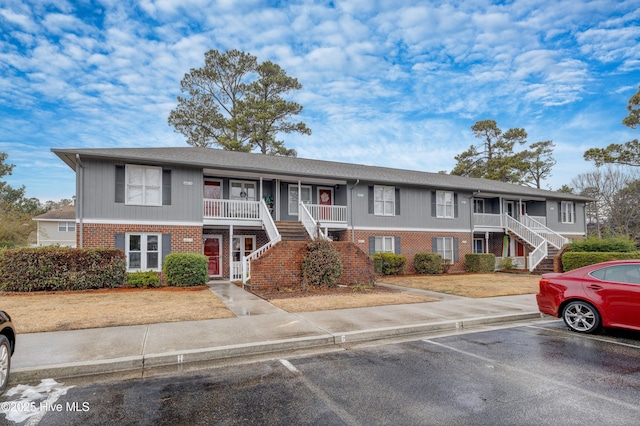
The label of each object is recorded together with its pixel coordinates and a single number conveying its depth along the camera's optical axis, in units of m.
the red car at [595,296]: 6.50
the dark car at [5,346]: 4.18
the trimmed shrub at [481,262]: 21.53
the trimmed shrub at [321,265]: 13.12
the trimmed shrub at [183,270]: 13.61
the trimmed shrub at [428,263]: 20.30
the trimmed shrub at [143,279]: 13.50
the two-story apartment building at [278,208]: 14.68
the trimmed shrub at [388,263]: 18.83
